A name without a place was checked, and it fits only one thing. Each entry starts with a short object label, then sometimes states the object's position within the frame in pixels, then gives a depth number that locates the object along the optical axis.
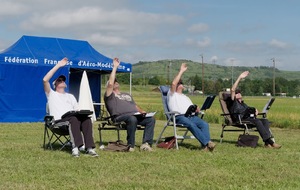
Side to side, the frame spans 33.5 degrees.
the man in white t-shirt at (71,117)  6.46
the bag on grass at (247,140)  7.82
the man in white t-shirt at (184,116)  7.26
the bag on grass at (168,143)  7.45
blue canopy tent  13.48
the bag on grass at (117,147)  6.98
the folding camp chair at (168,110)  7.62
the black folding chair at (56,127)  6.61
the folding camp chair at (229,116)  8.26
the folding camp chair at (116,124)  7.23
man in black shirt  7.93
